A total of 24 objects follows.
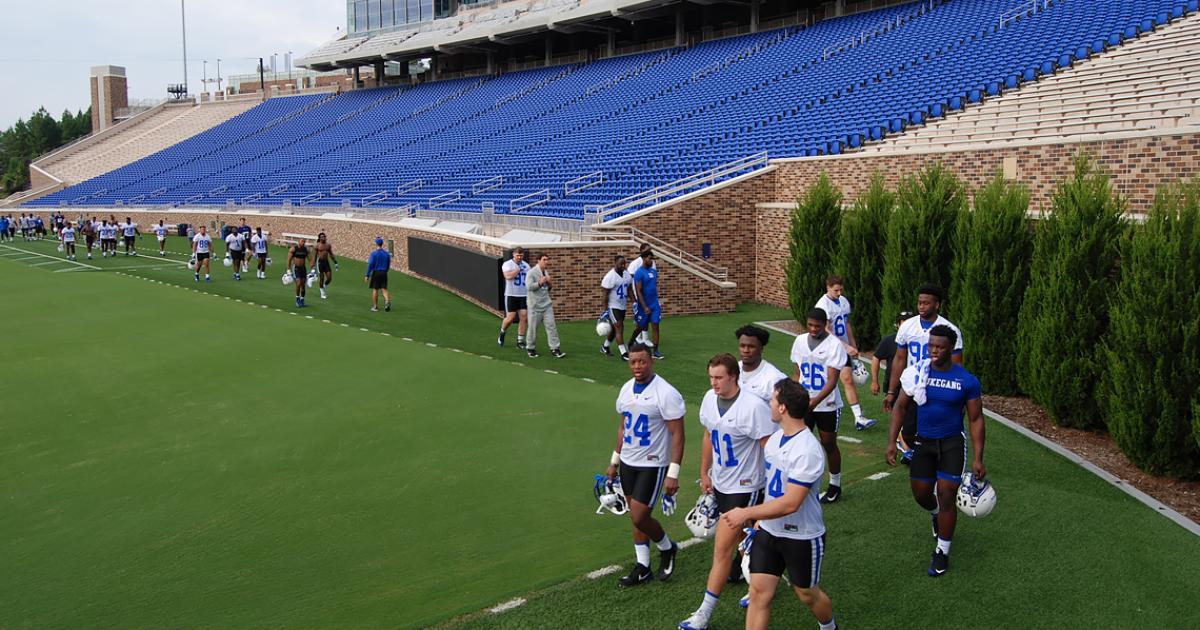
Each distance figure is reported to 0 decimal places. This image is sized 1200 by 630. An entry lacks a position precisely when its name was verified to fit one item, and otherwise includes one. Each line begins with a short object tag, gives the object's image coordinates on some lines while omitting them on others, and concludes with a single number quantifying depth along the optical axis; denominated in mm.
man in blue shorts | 14359
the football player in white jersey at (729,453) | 5883
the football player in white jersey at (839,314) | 10305
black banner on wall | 20012
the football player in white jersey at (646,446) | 6469
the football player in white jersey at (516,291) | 15352
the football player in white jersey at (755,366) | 6363
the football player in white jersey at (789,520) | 5234
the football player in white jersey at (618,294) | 14438
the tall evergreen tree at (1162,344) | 8734
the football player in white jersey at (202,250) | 24500
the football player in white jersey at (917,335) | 8250
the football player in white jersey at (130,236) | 33781
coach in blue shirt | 19438
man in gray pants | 14719
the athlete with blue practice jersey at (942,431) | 6742
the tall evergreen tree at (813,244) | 17219
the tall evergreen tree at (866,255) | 15695
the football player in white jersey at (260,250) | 25531
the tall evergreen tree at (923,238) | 13875
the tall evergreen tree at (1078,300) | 10445
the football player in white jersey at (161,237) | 34019
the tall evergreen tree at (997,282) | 12211
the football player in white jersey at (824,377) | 8070
